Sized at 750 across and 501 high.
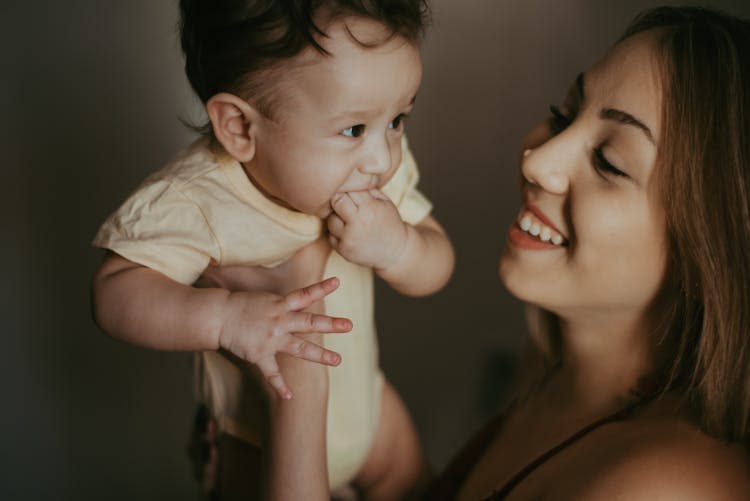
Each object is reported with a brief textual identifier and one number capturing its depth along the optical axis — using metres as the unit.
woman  0.85
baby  0.82
